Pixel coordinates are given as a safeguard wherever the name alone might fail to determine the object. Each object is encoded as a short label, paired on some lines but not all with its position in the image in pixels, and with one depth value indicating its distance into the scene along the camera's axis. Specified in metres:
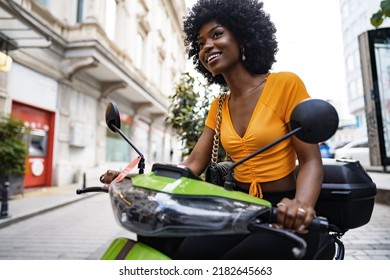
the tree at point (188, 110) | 3.80
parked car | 9.96
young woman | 0.94
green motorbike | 0.67
